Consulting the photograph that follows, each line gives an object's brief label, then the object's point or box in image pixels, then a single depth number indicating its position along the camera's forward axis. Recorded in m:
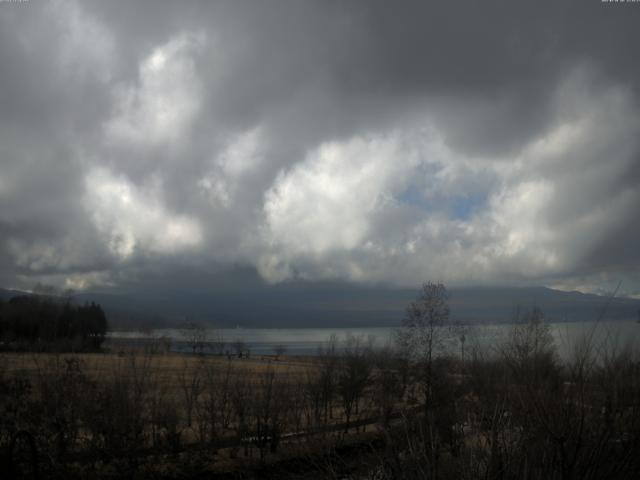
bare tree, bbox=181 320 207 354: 183.57
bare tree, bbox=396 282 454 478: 47.53
